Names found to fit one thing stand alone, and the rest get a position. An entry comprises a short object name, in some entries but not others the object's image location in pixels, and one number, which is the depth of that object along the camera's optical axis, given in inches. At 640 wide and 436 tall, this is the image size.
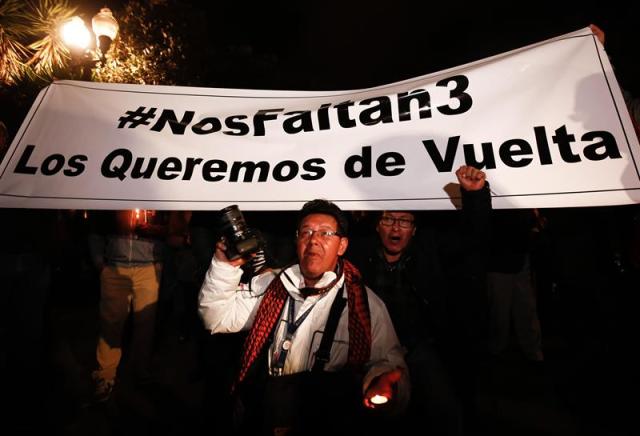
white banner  69.4
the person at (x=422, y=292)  75.4
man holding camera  62.6
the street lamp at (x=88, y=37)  163.2
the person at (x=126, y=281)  133.9
